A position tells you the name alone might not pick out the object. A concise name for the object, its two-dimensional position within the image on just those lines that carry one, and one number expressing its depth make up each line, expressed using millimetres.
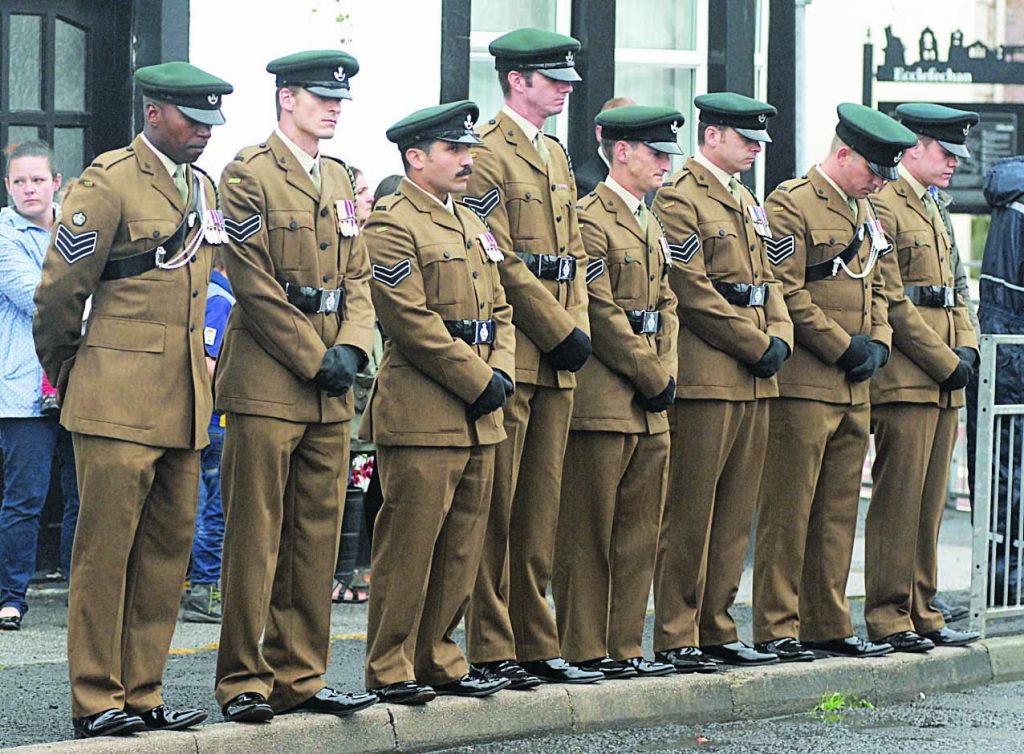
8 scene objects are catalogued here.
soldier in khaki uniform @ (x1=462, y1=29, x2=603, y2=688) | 16172
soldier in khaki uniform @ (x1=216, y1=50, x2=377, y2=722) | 14711
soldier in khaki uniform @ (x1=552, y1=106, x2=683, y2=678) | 16844
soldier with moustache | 15383
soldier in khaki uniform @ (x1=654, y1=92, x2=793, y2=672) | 17609
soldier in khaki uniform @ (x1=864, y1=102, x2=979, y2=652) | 19047
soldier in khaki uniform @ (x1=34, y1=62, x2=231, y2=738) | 13953
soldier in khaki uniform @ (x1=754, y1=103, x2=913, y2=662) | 18312
